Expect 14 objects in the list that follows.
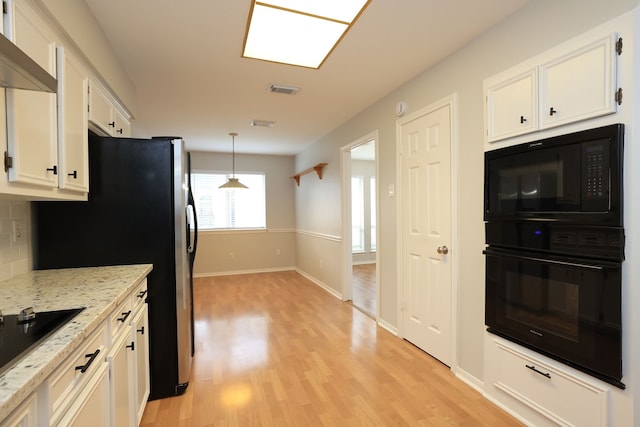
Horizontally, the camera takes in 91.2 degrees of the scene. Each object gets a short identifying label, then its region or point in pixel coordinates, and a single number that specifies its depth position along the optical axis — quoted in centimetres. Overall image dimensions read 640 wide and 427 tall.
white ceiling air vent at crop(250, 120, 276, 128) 427
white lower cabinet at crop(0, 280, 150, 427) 86
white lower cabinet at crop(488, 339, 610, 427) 154
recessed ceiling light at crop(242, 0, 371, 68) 183
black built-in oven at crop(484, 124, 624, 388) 147
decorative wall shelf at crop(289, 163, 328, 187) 508
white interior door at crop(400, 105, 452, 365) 256
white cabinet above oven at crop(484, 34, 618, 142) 150
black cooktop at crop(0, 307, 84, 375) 87
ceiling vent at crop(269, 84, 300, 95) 310
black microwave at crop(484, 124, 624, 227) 147
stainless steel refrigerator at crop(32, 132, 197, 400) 199
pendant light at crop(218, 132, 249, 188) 502
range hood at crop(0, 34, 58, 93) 89
